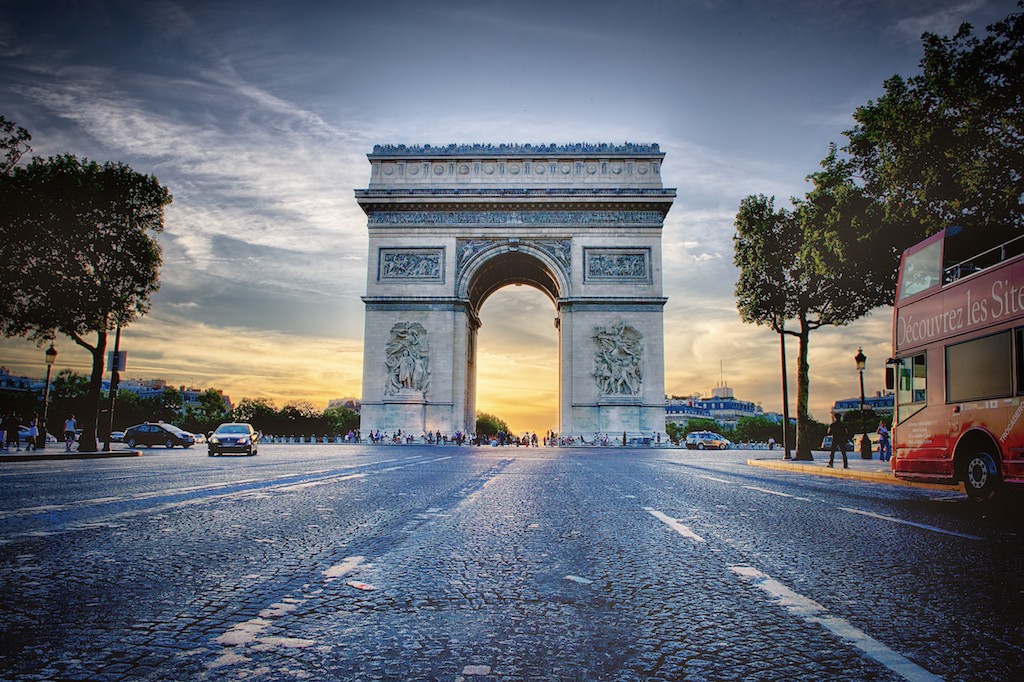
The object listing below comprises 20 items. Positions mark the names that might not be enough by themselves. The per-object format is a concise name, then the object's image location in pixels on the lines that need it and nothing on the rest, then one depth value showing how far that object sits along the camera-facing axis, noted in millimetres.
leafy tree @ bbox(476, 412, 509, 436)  122038
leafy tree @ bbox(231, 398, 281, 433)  80000
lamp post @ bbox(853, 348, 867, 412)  25438
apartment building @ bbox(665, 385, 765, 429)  167125
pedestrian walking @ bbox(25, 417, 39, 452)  28794
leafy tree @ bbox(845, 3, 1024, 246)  15461
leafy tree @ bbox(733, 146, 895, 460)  20672
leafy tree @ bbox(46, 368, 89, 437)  79688
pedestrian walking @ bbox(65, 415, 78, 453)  32463
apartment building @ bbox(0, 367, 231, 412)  126462
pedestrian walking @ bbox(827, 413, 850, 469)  22136
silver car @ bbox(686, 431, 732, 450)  50906
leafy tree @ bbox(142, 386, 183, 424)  91294
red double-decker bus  9086
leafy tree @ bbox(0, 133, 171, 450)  25750
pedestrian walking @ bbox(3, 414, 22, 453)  29969
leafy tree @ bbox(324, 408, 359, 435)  89538
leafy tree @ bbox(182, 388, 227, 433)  85312
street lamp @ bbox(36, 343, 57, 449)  28048
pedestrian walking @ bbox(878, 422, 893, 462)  30359
